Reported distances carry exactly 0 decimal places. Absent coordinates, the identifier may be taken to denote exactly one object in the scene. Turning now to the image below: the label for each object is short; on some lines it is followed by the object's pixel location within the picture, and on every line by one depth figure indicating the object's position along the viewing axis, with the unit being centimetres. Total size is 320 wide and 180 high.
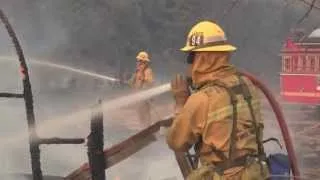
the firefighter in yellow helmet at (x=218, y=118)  606
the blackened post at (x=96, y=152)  742
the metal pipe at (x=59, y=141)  726
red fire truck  2596
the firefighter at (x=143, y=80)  2082
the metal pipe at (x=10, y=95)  758
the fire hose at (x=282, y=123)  704
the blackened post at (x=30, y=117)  750
